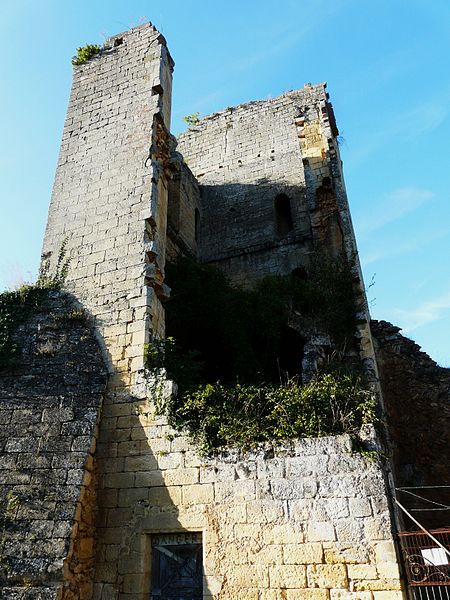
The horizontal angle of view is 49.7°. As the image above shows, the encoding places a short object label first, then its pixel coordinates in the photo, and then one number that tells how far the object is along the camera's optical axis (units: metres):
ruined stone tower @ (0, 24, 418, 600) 4.91
